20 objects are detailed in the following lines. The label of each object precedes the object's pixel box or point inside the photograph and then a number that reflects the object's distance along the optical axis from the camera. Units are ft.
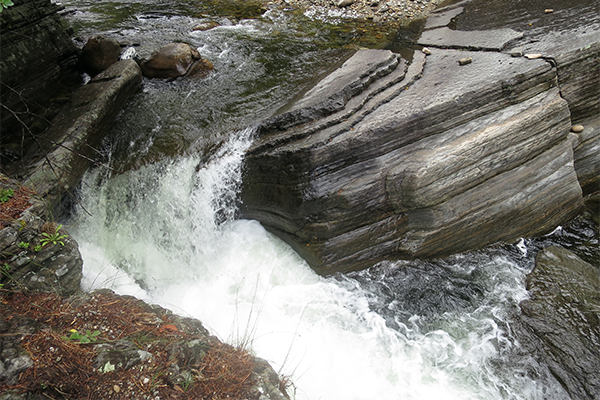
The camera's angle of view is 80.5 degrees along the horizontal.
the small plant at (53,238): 11.33
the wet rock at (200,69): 22.56
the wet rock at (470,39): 18.81
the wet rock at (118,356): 8.45
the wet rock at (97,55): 23.08
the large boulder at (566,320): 11.75
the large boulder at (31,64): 17.78
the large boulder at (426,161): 14.34
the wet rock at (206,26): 27.96
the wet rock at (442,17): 24.62
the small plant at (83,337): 8.84
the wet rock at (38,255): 10.43
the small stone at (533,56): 16.02
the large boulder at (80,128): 15.16
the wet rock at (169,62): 22.26
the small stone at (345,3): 30.76
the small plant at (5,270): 10.08
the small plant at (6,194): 11.83
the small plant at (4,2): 9.18
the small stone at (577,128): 16.38
